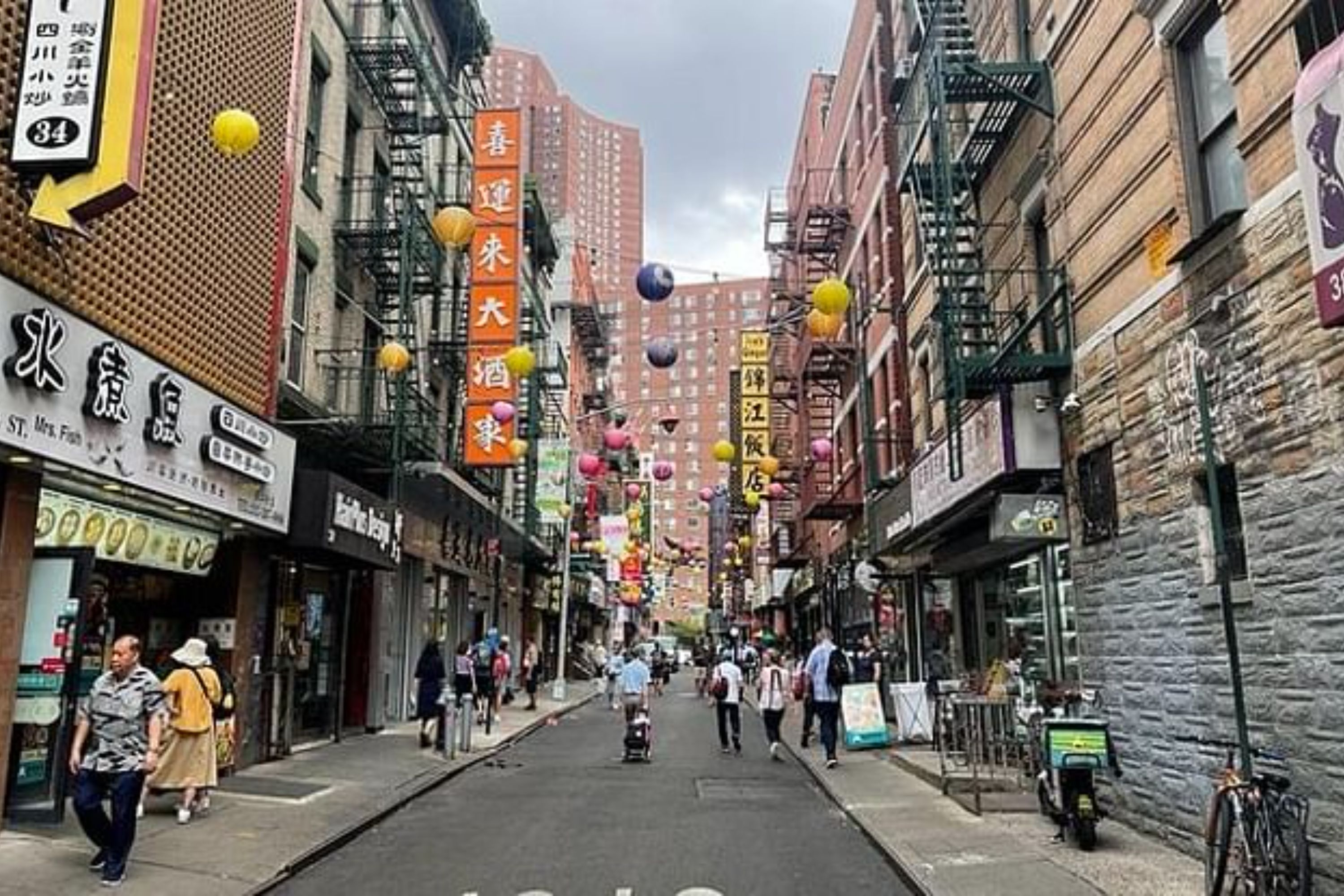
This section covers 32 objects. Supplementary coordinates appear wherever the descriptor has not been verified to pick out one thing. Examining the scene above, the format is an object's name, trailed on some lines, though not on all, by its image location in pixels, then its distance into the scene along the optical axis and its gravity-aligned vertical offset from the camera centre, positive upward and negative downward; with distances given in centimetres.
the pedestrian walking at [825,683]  1579 -42
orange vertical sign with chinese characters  2188 +746
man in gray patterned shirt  776 -71
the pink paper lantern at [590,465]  2612 +456
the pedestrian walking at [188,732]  1025 -71
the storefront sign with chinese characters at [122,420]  860 +219
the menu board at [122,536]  1025 +125
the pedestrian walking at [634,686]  1719 -50
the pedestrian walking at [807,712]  1709 -92
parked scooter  882 -87
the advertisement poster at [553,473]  3003 +499
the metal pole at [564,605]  3073 +144
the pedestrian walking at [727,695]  1809 -67
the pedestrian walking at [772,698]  1792 -71
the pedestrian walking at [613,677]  3269 -69
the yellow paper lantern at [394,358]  1520 +412
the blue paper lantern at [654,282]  1426 +484
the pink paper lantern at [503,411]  2095 +466
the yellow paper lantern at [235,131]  946 +453
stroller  1656 -128
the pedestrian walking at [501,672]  2395 -37
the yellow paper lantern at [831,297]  1315 +428
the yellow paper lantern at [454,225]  1375 +540
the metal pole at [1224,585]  638 +41
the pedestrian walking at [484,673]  2092 -34
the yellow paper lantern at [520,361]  1744 +469
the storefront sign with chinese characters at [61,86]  859 +447
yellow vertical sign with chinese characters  3622 +846
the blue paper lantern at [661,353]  1727 +475
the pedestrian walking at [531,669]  2748 -37
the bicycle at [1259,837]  622 -107
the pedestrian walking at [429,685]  1691 -46
